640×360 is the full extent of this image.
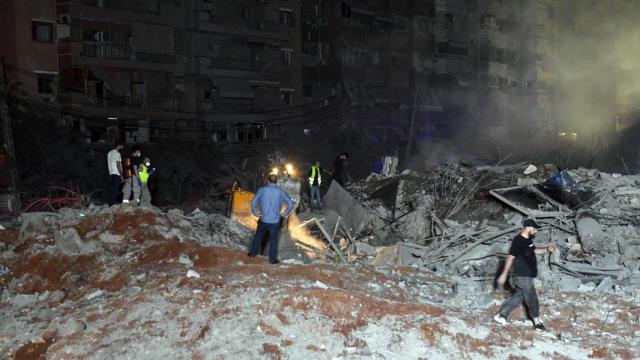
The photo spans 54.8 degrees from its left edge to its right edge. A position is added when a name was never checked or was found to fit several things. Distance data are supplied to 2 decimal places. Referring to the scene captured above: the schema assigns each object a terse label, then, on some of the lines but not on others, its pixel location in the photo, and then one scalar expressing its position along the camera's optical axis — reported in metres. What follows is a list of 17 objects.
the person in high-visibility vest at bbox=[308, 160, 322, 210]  19.59
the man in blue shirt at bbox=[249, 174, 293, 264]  11.05
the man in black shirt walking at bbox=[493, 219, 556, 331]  8.73
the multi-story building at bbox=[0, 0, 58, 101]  31.66
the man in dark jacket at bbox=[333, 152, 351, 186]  21.03
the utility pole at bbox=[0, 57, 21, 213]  18.00
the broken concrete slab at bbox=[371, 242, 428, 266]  13.95
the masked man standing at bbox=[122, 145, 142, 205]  14.50
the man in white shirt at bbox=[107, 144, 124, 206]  14.51
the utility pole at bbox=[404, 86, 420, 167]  35.50
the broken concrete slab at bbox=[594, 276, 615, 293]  10.84
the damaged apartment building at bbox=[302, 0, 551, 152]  44.47
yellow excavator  16.72
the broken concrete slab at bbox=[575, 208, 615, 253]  12.88
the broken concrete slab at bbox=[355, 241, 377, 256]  15.52
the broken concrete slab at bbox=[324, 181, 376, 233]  18.22
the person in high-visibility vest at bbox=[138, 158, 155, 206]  14.91
